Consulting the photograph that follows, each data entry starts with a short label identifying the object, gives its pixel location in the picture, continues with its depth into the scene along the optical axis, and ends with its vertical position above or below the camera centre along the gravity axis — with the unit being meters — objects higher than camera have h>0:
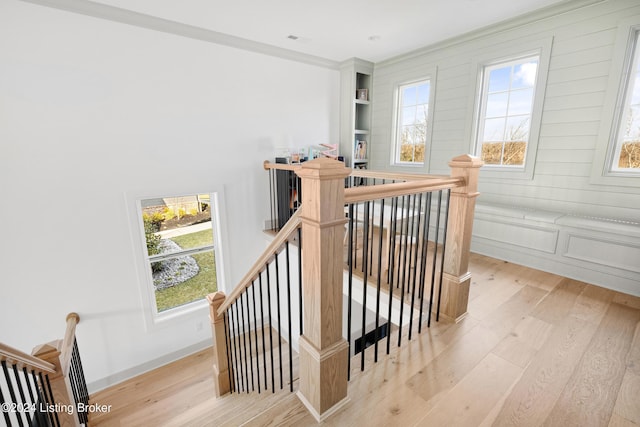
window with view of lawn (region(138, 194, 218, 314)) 3.32 -1.10
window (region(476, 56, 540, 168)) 2.94 +0.49
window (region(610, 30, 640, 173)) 2.33 +0.28
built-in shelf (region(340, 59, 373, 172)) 4.17 +0.68
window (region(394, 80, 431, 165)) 3.85 +0.49
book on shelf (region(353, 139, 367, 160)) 4.43 +0.12
